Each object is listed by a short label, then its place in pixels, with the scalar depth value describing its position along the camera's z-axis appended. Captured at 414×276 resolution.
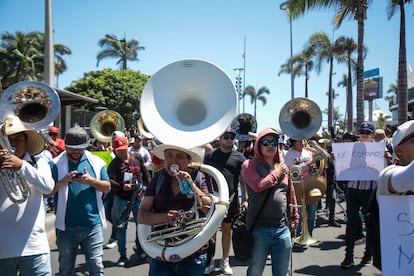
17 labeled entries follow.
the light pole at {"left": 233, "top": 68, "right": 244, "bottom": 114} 32.88
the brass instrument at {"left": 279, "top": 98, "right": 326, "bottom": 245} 6.33
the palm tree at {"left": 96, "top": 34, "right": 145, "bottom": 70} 46.25
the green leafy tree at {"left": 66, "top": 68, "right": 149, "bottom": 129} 35.00
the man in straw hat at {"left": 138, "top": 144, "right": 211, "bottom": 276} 2.76
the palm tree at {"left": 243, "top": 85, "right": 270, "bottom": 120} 72.44
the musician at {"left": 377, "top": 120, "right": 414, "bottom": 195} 2.05
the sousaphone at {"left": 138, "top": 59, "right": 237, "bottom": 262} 2.66
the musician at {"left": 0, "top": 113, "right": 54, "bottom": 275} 2.85
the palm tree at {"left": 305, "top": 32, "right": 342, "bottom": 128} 31.92
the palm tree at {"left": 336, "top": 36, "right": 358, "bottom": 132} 29.94
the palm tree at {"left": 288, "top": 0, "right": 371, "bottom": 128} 13.85
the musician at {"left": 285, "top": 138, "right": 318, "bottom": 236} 6.07
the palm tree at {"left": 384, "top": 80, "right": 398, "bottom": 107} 67.77
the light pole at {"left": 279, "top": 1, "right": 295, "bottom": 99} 30.01
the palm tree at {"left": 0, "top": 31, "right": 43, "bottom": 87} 35.34
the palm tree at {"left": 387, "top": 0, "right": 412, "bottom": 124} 14.22
